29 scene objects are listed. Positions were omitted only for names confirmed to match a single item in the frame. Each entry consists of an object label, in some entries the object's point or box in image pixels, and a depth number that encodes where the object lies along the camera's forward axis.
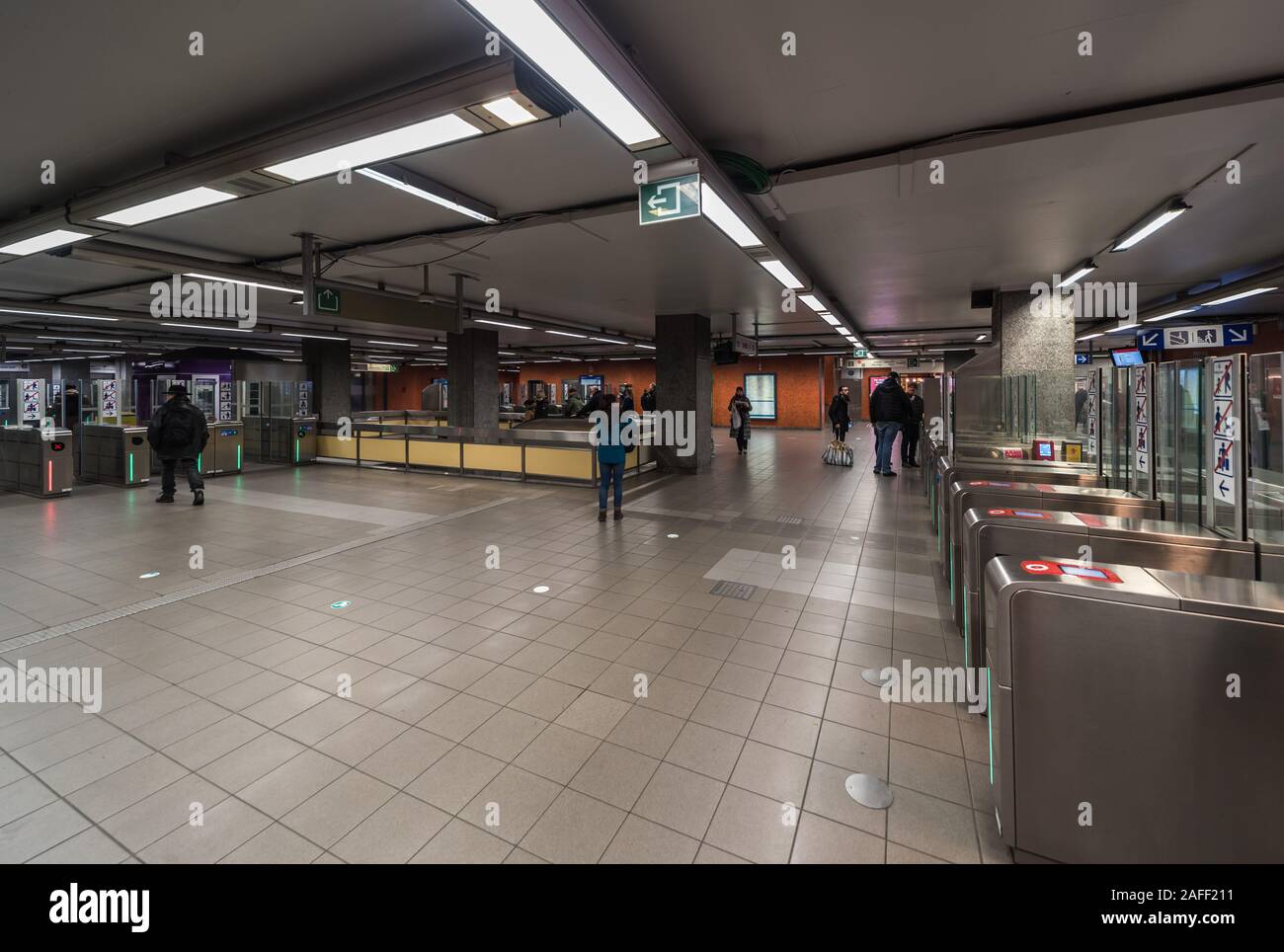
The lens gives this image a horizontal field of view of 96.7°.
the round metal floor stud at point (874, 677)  3.18
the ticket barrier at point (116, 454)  9.36
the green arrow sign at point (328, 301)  6.33
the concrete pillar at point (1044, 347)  8.49
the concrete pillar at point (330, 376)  15.42
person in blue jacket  6.97
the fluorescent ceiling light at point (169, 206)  3.95
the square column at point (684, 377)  11.41
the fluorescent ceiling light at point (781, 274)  6.34
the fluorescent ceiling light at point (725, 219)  3.94
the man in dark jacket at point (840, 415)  13.09
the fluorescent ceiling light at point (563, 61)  2.10
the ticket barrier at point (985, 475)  4.25
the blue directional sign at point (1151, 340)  11.19
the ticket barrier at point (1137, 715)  1.65
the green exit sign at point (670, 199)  3.46
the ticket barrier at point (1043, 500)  3.23
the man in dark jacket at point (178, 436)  8.09
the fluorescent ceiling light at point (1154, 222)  5.02
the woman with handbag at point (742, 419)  14.11
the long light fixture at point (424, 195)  4.21
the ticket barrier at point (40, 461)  8.45
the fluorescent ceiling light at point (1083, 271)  7.46
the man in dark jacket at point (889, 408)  10.43
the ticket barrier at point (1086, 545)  2.33
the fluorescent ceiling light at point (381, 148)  2.99
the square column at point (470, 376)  13.00
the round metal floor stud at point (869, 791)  2.23
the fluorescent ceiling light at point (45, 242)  4.90
